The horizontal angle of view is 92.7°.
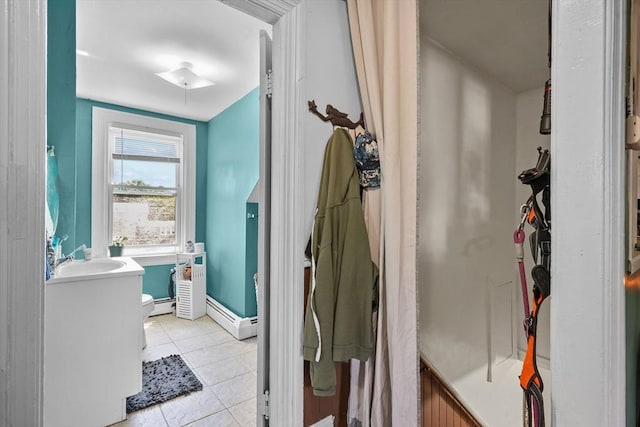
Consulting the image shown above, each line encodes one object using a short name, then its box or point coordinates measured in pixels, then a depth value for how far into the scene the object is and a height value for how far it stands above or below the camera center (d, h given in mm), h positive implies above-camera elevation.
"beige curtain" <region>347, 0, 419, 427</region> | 1197 +18
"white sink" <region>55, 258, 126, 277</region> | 2221 -419
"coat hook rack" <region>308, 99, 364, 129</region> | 1312 +431
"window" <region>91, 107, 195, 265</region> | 3682 +351
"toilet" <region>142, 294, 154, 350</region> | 2738 -866
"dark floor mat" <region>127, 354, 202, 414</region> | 2127 -1311
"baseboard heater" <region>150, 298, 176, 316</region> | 3869 -1212
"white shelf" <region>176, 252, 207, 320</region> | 3752 -968
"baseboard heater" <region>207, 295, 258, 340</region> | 3199 -1206
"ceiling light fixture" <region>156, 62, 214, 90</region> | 2744 +1268
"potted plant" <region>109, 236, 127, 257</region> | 3545 -443
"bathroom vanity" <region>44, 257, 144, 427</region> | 1724 -817
